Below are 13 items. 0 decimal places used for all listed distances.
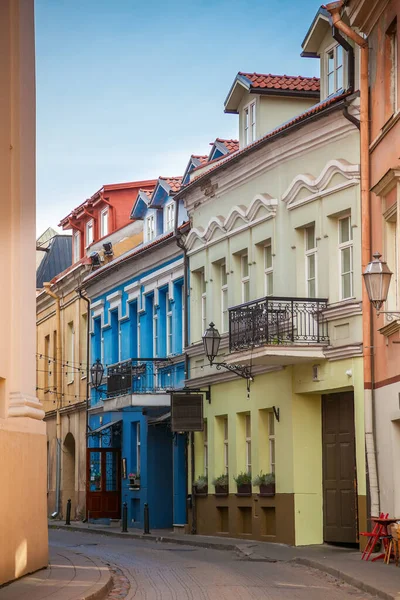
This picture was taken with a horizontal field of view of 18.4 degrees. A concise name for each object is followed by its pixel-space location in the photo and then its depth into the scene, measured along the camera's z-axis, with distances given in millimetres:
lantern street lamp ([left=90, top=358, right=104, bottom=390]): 37972
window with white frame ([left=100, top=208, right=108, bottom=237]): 44500
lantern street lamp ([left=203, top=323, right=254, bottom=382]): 28078
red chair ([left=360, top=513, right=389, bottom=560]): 18984
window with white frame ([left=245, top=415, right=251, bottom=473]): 28406
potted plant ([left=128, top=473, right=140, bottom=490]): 36031
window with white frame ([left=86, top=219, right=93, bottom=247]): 46031
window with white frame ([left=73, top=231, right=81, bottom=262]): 47344
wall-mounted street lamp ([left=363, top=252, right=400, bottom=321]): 17234
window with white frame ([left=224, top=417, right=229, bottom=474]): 29828
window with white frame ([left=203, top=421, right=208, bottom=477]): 30984
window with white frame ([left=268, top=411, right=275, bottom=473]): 26969
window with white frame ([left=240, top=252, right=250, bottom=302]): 28469
